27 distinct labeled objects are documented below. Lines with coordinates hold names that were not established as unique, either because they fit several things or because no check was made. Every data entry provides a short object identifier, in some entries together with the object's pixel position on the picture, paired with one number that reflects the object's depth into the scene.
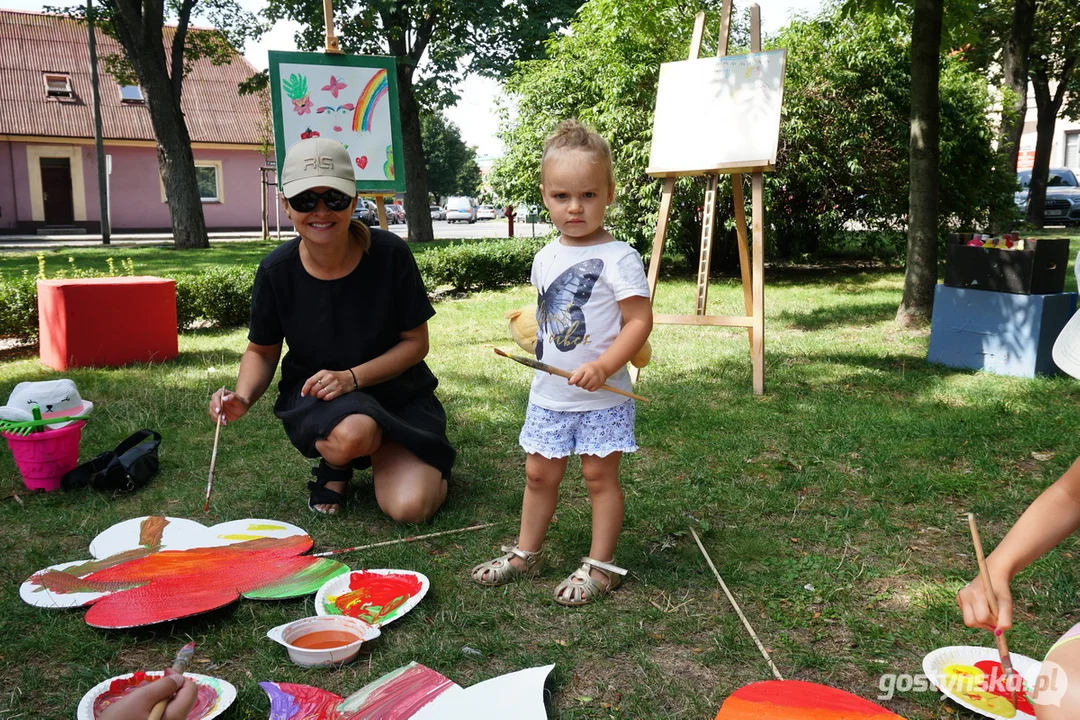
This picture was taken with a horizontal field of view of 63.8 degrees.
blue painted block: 4.46
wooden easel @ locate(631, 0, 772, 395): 4.38
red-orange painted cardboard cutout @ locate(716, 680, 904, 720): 1.66
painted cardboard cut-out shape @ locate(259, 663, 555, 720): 1.71
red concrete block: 5.04
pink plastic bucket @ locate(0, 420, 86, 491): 2.97
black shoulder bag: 3.05
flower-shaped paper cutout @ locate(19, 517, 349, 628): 2.14
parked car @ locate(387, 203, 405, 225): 31.25
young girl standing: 2.18
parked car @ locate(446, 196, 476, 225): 34.28
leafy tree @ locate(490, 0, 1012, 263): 8.57
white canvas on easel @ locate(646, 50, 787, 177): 4.39
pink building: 22.34
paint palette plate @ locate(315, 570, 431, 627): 2.12
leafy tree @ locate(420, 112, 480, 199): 51.03
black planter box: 4.48
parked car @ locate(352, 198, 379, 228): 24.61
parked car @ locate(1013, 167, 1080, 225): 18.14
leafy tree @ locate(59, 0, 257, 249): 11.95
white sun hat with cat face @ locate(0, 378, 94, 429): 2.98
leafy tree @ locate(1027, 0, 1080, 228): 16.39
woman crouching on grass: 2.69
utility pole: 16.50
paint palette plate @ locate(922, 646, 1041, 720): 1.70
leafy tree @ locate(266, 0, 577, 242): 14.36
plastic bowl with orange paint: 1.91
